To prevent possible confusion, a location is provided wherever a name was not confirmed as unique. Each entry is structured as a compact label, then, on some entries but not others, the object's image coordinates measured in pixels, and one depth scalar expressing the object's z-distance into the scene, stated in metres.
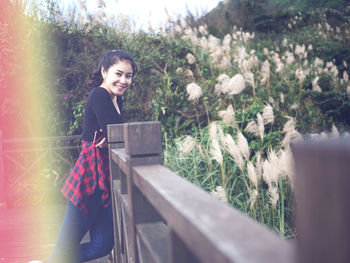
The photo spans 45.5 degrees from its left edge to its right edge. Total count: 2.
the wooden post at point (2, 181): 5.98
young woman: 2.34
